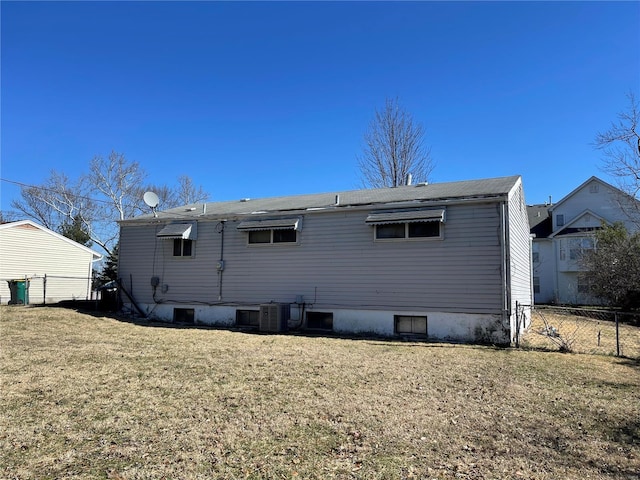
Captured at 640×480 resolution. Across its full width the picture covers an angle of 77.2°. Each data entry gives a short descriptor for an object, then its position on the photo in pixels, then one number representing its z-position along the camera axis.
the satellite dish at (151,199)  13.66
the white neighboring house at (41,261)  18.66
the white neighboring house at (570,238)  24.19
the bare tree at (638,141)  12.89
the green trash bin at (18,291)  16.77
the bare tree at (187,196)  33.82
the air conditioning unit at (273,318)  10.91
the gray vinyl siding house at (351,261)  9.59
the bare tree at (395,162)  23.20
